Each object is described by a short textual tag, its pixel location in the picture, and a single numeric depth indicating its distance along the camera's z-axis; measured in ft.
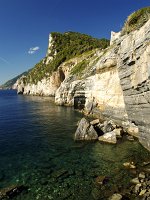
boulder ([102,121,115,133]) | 82.54
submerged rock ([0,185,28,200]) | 41.56
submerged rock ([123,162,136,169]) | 51.78
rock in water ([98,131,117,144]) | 72.44
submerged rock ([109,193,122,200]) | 38.83
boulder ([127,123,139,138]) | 77.23
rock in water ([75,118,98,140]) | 76.43
